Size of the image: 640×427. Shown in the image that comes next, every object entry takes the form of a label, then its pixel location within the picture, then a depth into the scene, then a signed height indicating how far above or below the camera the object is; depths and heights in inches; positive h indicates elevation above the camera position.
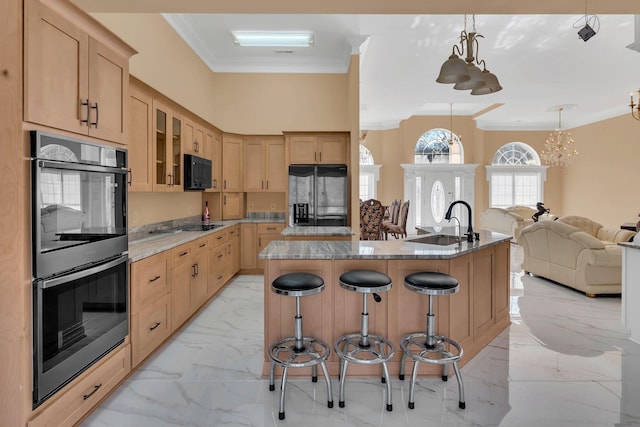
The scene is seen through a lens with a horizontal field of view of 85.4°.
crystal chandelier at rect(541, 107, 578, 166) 381.4 +64.7
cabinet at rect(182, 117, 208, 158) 160.6 +32.0
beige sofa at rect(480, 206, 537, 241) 343.3 -14.6
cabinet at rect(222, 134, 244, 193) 217.0 +26.0
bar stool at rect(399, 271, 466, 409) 86.2 -37.5
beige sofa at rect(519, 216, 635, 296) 173.2 -27.1
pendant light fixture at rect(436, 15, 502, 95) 106.1 +40.3
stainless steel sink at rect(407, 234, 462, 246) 129.5 -13.2
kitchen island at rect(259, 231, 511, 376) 100.4 -29.0
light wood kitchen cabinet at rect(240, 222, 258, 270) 217.0 -25.2
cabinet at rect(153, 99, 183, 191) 132.7 +22.5
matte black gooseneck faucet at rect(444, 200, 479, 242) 116.7 -10.0
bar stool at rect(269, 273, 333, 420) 84.0 -37.6
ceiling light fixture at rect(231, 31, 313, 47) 184.4 +90.9
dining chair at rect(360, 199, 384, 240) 289.0 -10.4
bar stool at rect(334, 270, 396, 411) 85.6 -37.2
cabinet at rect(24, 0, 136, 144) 64.6 +28.1
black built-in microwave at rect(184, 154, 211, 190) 158.7 +14.9
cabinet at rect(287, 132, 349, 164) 208.2 +33.2
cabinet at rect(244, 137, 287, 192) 224.7 +25.3
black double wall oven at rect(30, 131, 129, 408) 65.3 -11.3
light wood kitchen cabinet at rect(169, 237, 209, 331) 124.6 -29.8
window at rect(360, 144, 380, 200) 415.2 +30.7
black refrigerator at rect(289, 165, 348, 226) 197.9 +5.3
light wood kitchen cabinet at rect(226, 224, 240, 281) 197.5 -27.5
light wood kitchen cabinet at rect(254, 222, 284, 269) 217.5 -17.6
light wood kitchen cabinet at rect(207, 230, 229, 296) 165.8 -29.3
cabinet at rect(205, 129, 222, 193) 195.2 +28.4
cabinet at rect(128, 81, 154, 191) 115.4 +22.0
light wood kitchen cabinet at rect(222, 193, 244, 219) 218.8 -0.8
